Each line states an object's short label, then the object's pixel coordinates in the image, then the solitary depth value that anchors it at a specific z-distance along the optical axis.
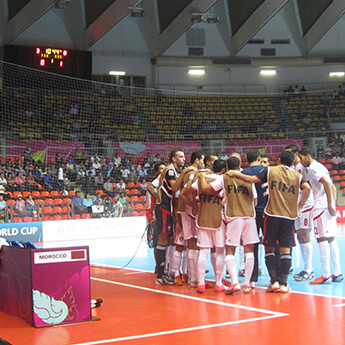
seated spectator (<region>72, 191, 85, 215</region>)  19.56
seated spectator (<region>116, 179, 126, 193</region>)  22.64
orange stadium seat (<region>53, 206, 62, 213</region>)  19.28
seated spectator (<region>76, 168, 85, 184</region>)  23.02
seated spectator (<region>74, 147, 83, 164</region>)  24.33
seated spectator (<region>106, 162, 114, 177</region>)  24.27
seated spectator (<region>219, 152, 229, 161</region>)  26.94
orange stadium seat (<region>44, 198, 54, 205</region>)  19.14
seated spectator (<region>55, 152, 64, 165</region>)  23.69
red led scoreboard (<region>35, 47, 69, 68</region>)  27.81
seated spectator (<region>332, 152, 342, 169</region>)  27.23
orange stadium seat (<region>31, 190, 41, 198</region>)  20.72
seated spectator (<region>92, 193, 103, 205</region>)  20.40
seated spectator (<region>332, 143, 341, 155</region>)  28.03
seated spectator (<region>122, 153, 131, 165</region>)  25.92
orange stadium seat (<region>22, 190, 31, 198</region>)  19.94
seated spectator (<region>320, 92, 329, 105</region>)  33.59
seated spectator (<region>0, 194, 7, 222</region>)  17.77
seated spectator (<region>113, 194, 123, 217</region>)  20.62
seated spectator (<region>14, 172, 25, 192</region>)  20.77
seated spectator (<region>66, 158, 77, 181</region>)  23.08
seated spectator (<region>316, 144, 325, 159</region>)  27.83
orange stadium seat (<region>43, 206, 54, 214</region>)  18.94
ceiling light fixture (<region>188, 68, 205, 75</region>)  35.24
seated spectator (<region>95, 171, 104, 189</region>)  22.92
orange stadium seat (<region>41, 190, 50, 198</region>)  20.64
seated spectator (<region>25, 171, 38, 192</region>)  21.16
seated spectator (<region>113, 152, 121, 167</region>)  25.55
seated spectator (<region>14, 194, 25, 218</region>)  18.08
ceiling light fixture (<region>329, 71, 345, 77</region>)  36.22
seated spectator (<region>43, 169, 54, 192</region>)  21.76
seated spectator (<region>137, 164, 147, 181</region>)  24.88
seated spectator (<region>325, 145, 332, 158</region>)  27.86
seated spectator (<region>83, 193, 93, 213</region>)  19.87
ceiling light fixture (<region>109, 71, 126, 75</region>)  33.25
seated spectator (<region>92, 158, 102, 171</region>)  24.13
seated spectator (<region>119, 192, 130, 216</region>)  20.80
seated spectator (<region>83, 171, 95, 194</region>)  22.50
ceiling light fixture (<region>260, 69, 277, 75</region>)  35.97
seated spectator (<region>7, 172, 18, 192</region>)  20.40
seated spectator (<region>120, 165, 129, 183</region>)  24.57
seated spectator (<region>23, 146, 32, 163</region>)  23.04
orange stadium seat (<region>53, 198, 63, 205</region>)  19.42
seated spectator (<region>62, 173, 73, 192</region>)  22.12
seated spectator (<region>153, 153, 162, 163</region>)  26.55
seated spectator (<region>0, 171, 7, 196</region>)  19.75
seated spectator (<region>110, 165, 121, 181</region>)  24.34
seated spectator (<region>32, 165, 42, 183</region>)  22.02
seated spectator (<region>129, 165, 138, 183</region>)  24.46
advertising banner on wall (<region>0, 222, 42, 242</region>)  17.61
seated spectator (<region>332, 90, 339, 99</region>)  33.78
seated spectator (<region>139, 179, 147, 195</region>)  23.47
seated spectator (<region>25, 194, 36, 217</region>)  18.42
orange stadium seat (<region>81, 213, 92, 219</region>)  19.70
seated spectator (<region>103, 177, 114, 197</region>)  22.14
